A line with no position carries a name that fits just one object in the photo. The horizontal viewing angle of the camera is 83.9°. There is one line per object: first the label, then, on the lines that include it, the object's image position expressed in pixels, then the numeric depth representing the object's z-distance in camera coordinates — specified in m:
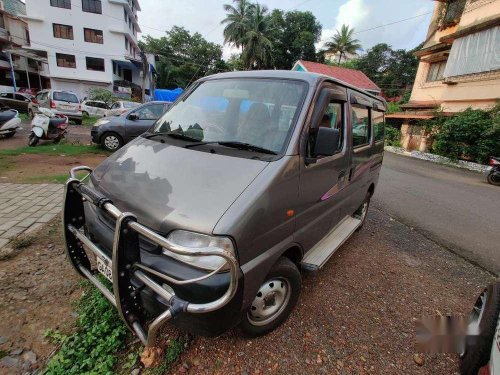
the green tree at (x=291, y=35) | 37.06
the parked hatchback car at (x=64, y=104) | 14.80
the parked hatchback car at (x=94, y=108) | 18.59
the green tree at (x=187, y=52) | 41.61
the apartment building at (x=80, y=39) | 27.14
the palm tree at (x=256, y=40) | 31.47
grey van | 1.60
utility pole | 22.62
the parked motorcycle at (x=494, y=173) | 9.52
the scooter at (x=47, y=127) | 8.38
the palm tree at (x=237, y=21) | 32.81
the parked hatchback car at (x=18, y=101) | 16.05
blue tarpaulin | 23.86
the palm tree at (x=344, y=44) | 36.88
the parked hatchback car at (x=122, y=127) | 8.30
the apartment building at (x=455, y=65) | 12.95
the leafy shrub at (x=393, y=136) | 18.94
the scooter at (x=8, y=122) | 9.17
